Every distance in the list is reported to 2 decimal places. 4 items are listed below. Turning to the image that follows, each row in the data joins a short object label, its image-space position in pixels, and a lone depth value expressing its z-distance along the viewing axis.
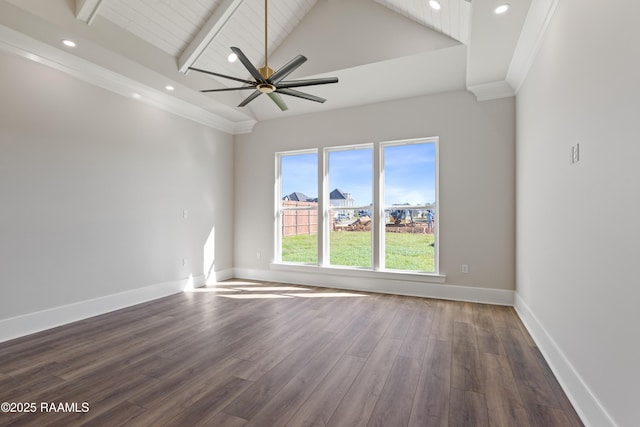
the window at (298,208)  5.34
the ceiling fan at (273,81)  2.57
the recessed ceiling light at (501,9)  2.45
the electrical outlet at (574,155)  1.95
